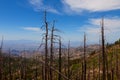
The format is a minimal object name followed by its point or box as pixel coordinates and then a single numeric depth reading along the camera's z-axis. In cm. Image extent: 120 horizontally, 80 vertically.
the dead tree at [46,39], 1079
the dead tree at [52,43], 1178
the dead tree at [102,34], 1388
